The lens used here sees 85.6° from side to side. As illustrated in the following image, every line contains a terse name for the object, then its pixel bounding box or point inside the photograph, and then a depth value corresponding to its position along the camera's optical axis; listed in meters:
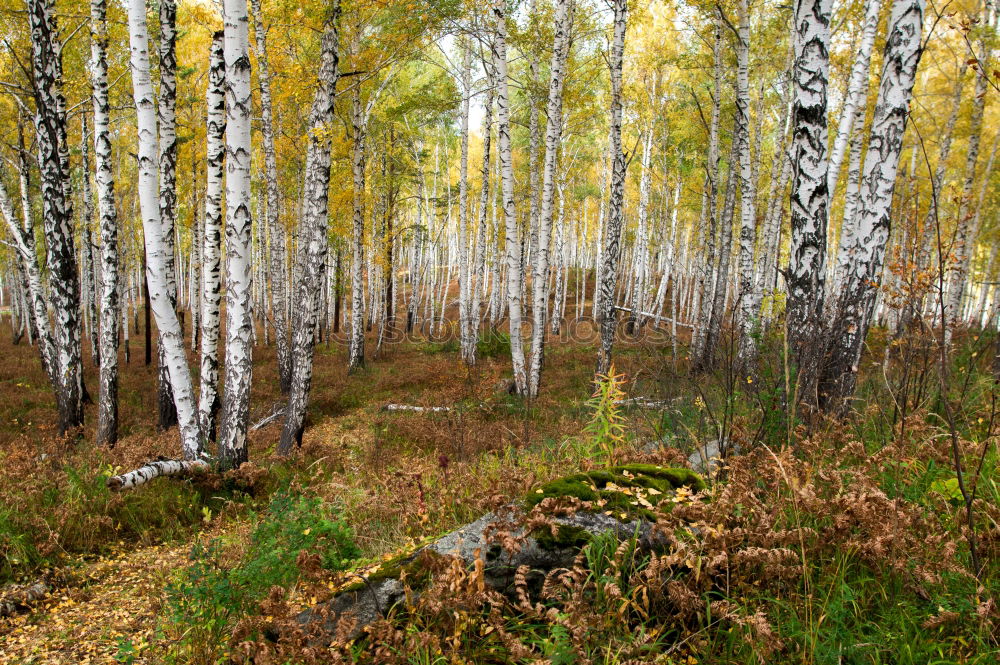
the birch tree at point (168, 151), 7.61
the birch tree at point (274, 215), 11.22
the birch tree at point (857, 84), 8.30
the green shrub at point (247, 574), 2.81
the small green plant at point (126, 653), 2.55
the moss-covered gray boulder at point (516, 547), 2.42
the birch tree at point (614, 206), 9.57
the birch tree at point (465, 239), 15.49
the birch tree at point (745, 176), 10.23
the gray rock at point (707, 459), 3.57
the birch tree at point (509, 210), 9.95
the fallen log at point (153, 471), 5.35
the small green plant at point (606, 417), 3.98
